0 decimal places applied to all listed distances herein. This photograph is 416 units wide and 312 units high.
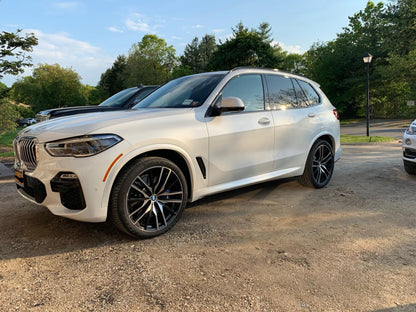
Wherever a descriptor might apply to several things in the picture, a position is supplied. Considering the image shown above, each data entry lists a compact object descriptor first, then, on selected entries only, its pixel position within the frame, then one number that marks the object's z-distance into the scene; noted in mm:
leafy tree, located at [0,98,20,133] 11469
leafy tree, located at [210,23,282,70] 36438
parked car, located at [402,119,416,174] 5348
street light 15070
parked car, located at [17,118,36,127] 46625
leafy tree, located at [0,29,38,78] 11555
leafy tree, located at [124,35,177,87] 46406
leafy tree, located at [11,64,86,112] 51688
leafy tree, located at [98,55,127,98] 62506
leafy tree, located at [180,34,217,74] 65438
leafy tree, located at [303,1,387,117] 33781
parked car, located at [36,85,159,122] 6516
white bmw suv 2723
